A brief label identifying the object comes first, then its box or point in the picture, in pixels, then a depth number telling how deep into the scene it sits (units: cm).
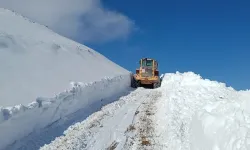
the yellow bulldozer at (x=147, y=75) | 2692
